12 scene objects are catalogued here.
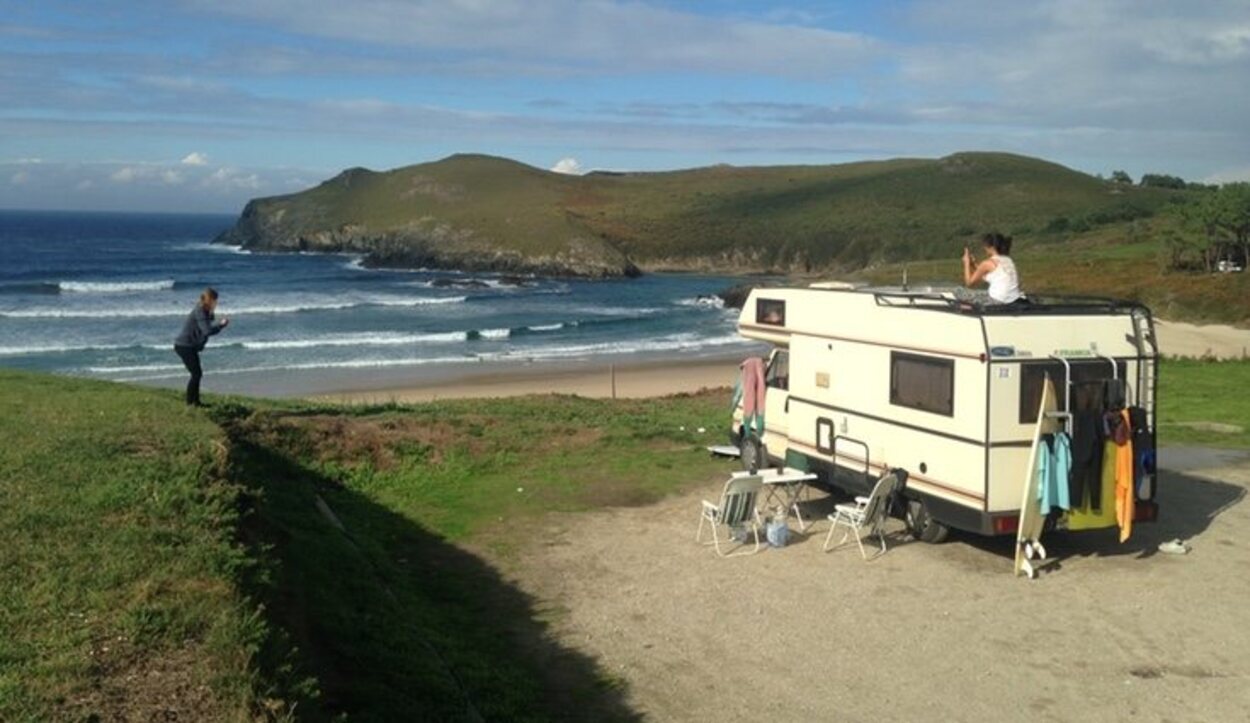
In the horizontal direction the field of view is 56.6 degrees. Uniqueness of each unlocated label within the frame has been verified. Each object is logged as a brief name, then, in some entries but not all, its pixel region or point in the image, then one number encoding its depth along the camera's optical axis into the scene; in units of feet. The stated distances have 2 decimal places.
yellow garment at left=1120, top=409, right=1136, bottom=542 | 36.50
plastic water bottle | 39.37
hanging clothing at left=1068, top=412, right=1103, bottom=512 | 36.27
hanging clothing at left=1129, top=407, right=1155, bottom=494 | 37.19
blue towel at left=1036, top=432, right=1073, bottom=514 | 35.60
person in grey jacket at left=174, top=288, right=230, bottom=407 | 49.09
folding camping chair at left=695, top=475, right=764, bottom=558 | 38.52
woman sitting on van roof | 38.70
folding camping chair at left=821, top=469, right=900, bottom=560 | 38.17
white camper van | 36.14
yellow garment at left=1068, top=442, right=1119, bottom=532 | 36.60
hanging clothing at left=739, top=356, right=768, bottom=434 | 48.93
